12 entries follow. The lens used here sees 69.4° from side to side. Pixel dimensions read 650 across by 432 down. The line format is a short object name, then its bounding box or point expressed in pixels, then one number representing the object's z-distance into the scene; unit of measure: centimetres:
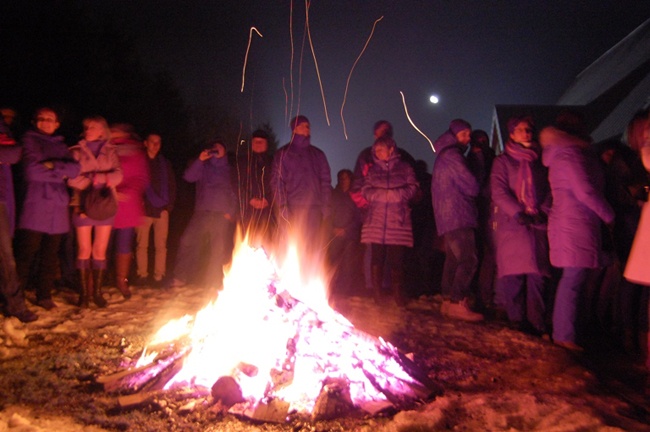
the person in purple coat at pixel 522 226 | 501
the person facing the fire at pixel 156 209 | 692
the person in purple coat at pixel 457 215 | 555
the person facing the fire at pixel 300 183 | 667
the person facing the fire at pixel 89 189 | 545
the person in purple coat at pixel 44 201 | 497
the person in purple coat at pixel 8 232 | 464
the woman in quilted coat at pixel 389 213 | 609
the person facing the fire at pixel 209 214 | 686
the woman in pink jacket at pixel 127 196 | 609
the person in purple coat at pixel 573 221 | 446
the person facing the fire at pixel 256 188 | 702
